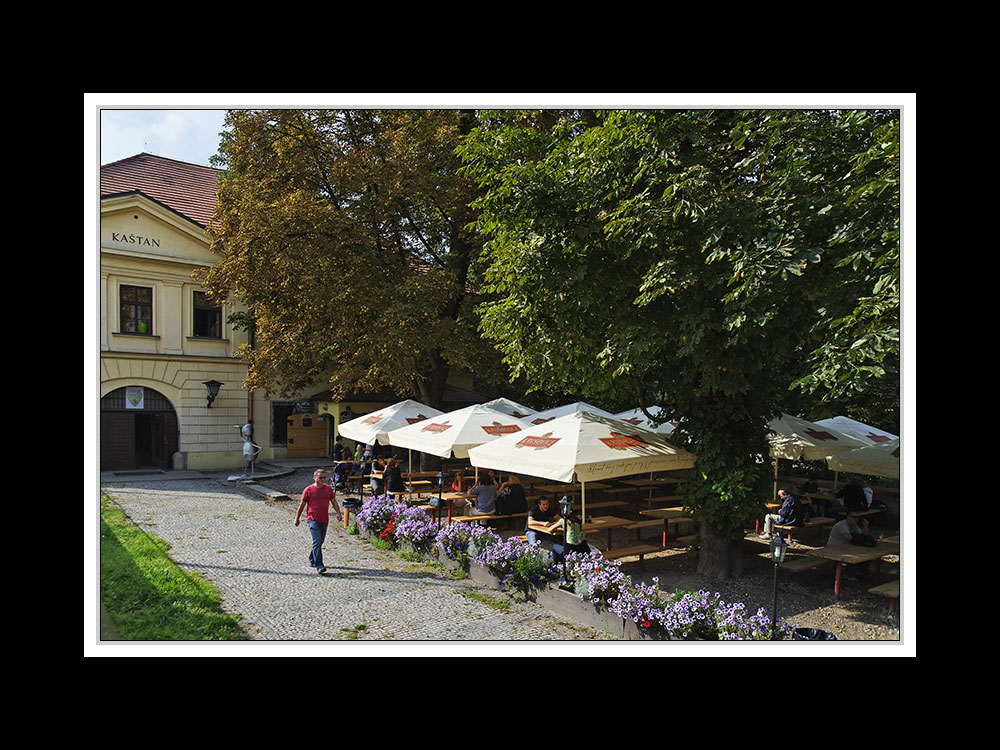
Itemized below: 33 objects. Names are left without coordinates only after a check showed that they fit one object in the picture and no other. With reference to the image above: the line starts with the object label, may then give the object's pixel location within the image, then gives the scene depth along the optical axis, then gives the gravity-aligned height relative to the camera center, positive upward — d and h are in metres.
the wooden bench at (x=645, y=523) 11.87 -2.83
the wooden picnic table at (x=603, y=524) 11.38 -2.72
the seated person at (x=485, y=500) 13.20 -2.64
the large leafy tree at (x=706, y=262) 7.25 +1.37
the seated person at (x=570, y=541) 9.76 -2.59
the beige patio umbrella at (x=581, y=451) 9.54 -1.27
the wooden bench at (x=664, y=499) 15.11 -3.01
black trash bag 7.24 -2.94
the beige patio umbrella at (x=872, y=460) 11.83 -1.67
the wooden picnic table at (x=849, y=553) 9.79 -2.84
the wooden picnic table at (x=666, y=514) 12.34 -2.78
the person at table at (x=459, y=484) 16.23 -2.86
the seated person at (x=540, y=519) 11.00 -2.61
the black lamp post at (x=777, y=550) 6.98 -1.92
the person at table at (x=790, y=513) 12.66 -2.78
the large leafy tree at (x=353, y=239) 18.64 +3.94
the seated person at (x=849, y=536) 10.67 -2.81
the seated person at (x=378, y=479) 16.61 -2.82
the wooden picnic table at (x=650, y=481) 17.34 -3.05
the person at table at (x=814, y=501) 15.59 -3.25
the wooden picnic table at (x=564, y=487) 17.34 -3.22
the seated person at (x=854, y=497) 13.58 -2.63
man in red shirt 10.78 -2.39
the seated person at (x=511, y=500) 13.23 -2.65
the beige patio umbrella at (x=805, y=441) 13.39 -1.49
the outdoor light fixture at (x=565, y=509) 9.51 -2.04
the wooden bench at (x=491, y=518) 13.00 -3.00
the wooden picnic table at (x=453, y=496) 14.52 -2.87
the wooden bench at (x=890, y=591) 8.74 -2.95
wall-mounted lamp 25.13 -0.71
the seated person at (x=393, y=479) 15.54 -2.61
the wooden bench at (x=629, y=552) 10.60 -3.03
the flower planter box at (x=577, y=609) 7.93 -3.09
